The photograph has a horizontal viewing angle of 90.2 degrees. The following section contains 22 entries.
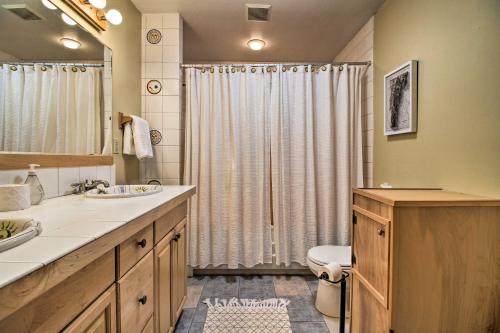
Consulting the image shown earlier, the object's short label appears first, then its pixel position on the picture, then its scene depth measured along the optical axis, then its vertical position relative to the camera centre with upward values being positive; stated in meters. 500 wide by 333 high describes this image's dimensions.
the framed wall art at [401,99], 1.53 +0.43
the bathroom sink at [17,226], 0.63 -0.17
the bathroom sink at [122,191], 1.21 -0.16
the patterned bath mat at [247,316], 1.53 -1.01
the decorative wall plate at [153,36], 2.15 +1.09
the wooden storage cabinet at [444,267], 0.95 -0.40
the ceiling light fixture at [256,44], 2.57 +1.25
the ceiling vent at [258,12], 1.99 +1.26
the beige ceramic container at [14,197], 0.91 -0.13
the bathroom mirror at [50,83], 1.00 +0.39
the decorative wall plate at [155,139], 2.16 +0.21
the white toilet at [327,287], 1.65 -0.84
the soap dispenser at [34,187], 1.04 -0.10
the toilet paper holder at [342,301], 1.23 -0.70
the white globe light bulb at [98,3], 1.38 +0.89
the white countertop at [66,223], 0.47 -0.18
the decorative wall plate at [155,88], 2.15 +0.65
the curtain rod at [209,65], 2.18 +0.86
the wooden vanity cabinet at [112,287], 0.46 -0.34
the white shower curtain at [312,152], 2.17 +0.10
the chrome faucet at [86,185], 1.36 -0.13
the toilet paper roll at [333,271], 1.15 -0.50
